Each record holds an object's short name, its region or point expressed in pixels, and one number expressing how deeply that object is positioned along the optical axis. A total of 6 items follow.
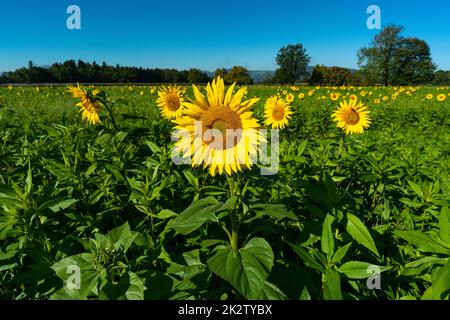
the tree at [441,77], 75.85
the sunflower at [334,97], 14.68
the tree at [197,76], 36.04
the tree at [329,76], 46.15
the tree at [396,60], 60.97
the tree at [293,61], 65.30
